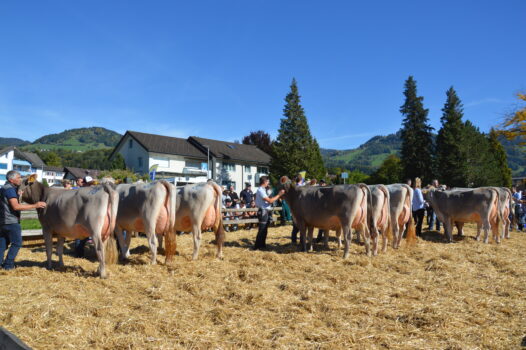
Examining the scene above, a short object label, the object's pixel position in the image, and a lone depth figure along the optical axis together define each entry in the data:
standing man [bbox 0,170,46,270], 6.21
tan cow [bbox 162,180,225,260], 7.73
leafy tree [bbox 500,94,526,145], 21.17
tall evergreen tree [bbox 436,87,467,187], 39.31
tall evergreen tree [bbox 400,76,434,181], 42.38
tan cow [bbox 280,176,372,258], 7.81
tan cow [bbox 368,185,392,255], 8.12
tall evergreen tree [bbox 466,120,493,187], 38.41
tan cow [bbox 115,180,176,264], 6.95
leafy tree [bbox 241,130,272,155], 60.43
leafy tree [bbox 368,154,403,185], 60.12
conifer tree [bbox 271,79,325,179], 39.94
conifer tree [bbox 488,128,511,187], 46.00
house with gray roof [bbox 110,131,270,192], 40.00
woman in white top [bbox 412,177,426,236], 11.39
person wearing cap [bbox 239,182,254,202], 14.61
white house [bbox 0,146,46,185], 58.91
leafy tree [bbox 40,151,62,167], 102.50
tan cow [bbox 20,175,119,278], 5.99
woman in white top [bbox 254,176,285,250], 8.71
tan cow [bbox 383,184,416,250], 9.17
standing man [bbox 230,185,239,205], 14.89
